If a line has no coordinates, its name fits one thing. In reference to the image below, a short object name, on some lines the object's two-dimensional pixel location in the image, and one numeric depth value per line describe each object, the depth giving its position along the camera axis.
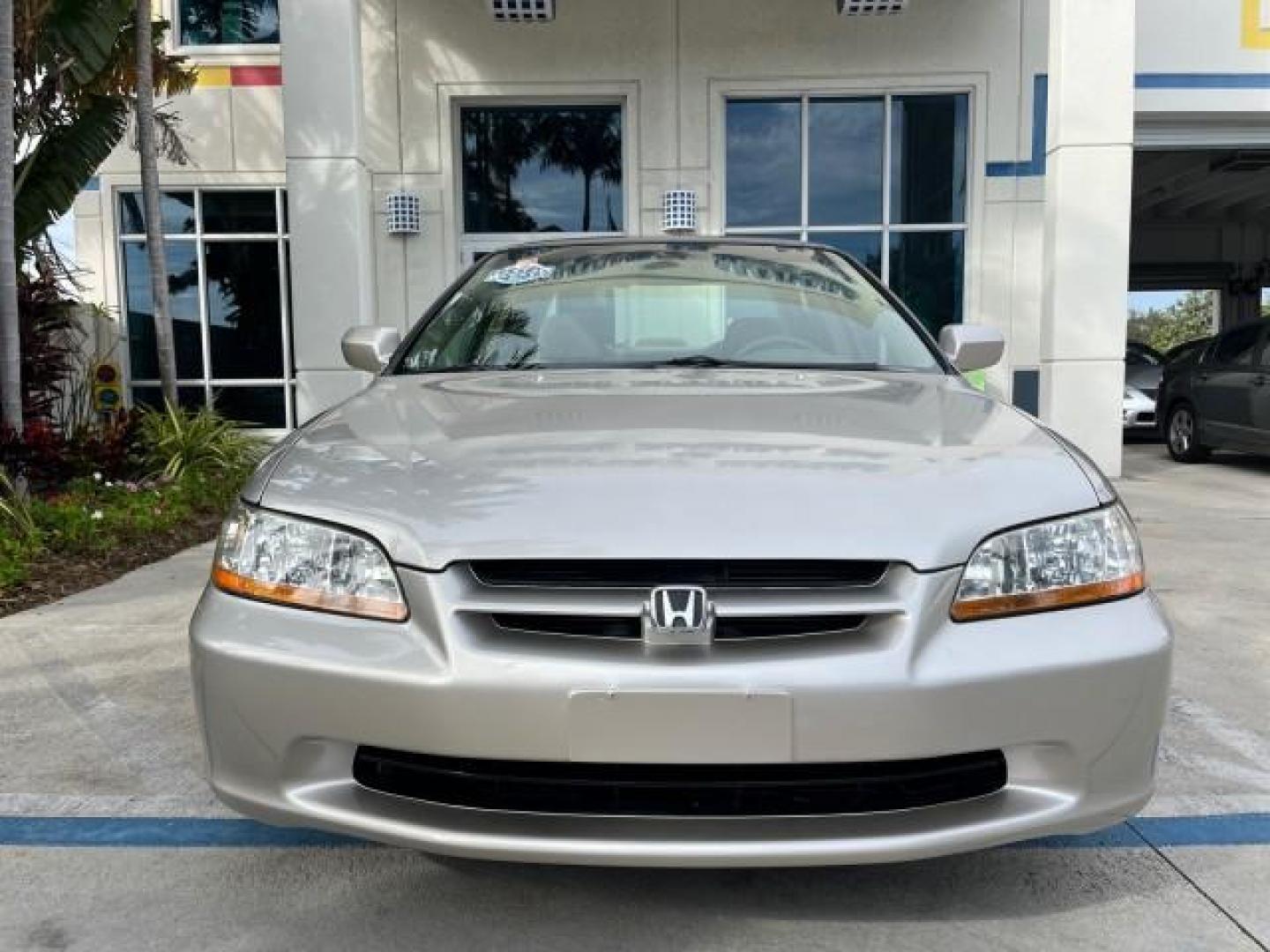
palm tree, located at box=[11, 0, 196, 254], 7.16
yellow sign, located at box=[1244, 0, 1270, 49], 9.97
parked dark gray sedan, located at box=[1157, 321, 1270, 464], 9.81
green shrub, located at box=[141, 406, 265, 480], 7.95
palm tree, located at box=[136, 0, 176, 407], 8.23
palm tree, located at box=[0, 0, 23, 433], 5.89
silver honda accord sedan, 1.76
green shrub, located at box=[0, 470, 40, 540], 5.63
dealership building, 9.88
